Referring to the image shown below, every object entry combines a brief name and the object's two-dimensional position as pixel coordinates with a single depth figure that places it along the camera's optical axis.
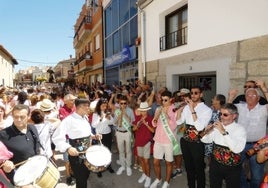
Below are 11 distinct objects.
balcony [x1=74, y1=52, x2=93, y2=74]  15.09
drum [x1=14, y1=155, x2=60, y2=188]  2.09
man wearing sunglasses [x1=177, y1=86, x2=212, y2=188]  2.91
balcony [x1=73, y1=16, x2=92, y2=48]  15.27
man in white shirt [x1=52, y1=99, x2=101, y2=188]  2.66
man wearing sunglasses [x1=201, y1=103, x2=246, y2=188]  2.34
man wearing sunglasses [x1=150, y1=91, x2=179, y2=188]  3.32
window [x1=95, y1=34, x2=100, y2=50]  13.92
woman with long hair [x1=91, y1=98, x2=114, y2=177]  4.17
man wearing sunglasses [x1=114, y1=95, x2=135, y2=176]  3.99
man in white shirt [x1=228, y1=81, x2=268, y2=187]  2.73
